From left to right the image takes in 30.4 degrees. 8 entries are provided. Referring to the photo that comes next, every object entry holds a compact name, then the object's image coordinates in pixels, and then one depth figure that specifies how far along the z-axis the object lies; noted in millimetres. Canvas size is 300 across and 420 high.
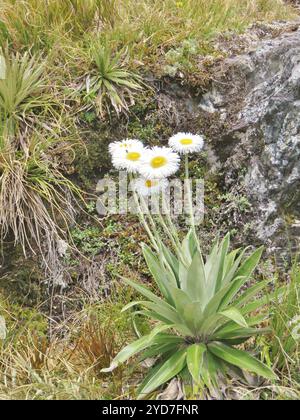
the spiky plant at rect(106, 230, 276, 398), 2705
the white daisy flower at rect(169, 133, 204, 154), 2801
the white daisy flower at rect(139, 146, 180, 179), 2650
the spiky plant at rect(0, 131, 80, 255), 3814
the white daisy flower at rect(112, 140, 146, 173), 2701
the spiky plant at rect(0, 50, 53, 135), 4133
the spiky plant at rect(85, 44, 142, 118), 4348
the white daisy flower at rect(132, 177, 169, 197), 2781
